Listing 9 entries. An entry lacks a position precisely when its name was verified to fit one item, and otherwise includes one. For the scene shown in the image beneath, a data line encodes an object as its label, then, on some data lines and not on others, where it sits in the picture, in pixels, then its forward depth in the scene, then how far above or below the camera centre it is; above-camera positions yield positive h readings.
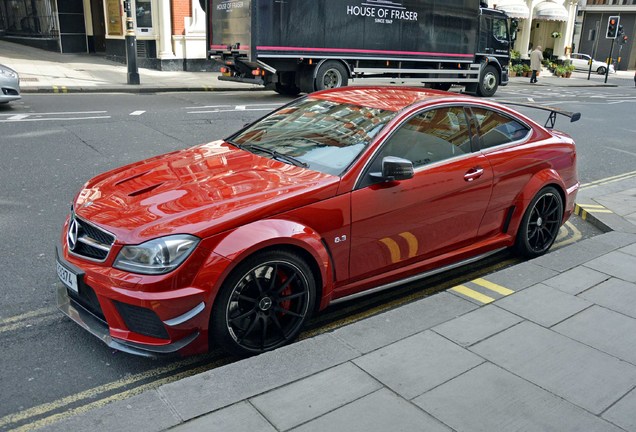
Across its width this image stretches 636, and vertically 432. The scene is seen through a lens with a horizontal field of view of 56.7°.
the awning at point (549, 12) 38.81 +1.59
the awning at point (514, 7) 35.28 +1.66
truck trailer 15.68 -0.24
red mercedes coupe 3.34 -1.17
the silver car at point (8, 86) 11.57 -1.17
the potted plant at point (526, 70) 34.00 -1.85
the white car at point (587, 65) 44.47 -1.95
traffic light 34.34 +0.65
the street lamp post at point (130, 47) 16.91 -0.57
